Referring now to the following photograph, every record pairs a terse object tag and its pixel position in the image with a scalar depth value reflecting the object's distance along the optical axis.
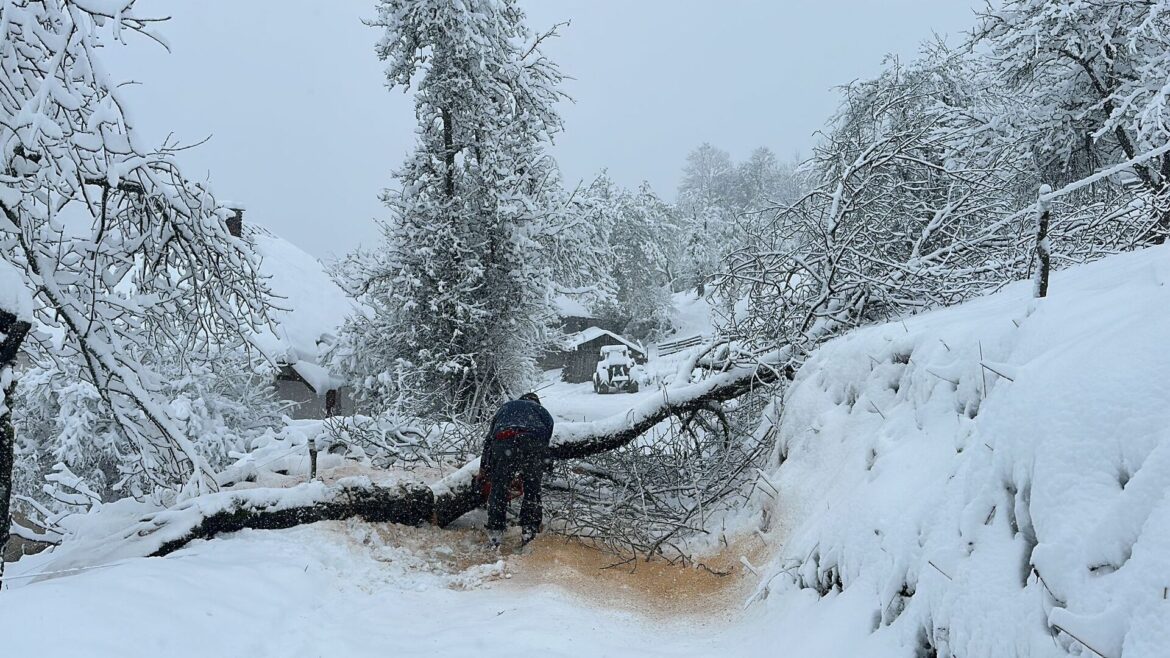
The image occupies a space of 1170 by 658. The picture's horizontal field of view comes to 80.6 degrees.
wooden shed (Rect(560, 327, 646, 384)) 36.25
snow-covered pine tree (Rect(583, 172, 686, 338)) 41.78
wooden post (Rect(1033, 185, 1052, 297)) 3.36
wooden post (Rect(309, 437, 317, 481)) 6.54
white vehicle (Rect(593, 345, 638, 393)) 25.22
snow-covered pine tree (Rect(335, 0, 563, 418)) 13.62
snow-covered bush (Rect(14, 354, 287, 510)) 12.62
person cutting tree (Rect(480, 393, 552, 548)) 5.89
